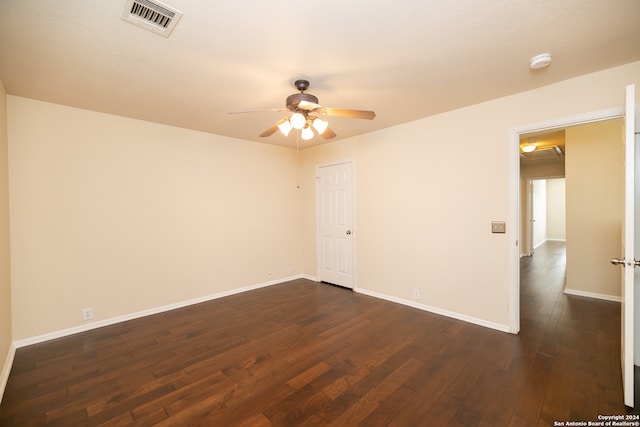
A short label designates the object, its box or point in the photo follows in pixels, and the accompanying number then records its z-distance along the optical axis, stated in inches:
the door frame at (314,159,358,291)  173.0
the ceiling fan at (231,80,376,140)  86.0
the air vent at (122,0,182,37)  60.1
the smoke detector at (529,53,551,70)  81.2
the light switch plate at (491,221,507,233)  113.7
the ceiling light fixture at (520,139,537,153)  188.2
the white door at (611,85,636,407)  67.6
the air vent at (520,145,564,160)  210.5
